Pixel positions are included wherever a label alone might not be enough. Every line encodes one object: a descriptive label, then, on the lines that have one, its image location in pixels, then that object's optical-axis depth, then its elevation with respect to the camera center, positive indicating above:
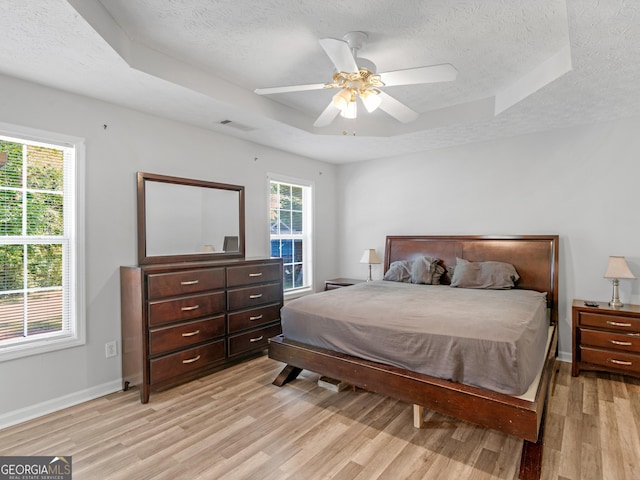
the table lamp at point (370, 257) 4.88 -0.26
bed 1.87 -0.92
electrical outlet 2.96 -0.94
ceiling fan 2.01 +1.02
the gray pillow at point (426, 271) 4.12 -0.40
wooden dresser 2.79 -0.71
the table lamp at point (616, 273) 3.11 -0.32
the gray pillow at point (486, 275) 3.69 -0.41
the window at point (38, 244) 2.49 -0.03
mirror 3.21 +0.21
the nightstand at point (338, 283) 4.85 -0.63
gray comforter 1.99 -0.62
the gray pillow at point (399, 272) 4.34 -0.43
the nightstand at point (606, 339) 3.00 -0.91
